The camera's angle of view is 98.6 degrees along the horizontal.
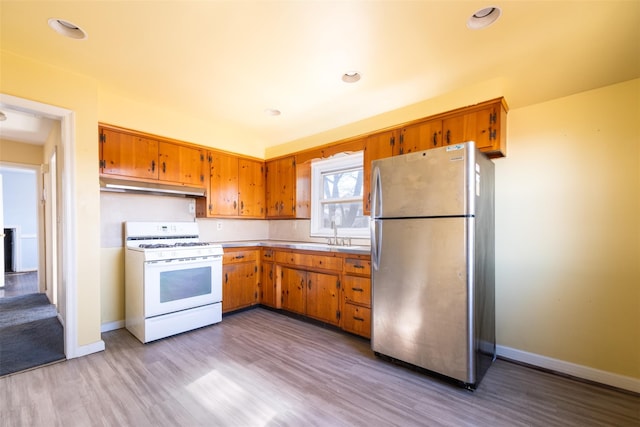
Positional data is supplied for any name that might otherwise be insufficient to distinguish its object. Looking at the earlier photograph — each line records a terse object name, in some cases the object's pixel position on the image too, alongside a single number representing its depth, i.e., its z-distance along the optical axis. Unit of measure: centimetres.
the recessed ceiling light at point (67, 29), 184
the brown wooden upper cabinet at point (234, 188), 377
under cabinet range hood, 296
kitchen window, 380
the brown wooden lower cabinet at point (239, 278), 358
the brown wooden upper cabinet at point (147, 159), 289
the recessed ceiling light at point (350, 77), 240
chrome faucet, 352
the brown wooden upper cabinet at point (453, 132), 237
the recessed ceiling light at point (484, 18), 165
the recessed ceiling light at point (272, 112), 324
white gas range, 278
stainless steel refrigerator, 200
